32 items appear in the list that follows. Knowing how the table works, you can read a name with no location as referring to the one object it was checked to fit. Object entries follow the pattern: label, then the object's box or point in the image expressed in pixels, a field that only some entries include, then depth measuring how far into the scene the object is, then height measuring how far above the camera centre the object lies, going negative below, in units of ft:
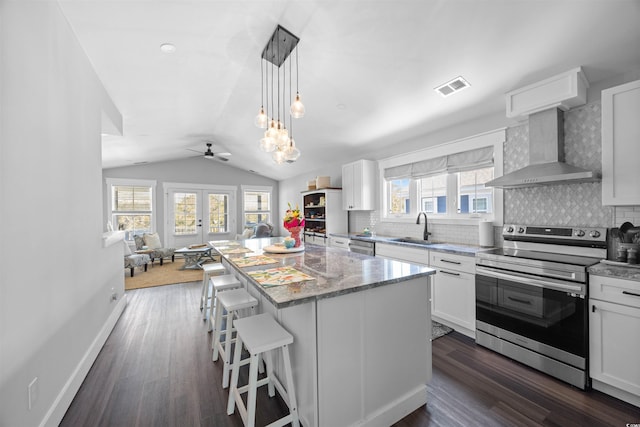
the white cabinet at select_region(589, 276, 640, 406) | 5.71 -2.93
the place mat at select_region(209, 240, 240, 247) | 10.42 -1.30
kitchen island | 4.70 -2.54
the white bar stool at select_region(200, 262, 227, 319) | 10.75 -2.59
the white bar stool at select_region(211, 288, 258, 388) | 6.68 -2.67
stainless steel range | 6.46 -2.44
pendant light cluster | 8.13 +5.39
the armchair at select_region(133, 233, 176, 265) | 20.93 -2.66
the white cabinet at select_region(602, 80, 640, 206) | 6.30 +1.54
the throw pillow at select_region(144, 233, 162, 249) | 21.49 -2.37
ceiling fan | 19.60 +4.31
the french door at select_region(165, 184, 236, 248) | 25.18 -0.20
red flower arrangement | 8.96 -0.31
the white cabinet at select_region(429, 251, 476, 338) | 8.80 -2.92
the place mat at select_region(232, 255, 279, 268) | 6.82 -1.36
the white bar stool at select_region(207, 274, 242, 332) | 8.60 -2.40
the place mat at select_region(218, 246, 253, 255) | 8.73 -1.34
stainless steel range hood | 7.33 +1.54
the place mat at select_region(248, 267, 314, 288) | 5.12 -1.38
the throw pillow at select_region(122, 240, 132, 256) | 17.71 -2.52
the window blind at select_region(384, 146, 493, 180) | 10.28 +2.00
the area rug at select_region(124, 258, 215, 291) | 16.34 -4.36
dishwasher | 13.07 -1.89
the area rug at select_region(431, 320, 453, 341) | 9.22 -4.39
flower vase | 9.14 -0.83
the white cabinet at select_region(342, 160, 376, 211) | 15.34 +1.50
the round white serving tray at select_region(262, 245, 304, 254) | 8.54 -1.28
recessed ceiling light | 8.04 +5.11
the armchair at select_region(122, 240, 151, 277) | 17.39 -3.16
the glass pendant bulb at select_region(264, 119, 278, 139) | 8.10 +2.42
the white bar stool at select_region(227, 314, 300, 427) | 4.82 -2.72
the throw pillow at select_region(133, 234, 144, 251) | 20.97 -2.35
